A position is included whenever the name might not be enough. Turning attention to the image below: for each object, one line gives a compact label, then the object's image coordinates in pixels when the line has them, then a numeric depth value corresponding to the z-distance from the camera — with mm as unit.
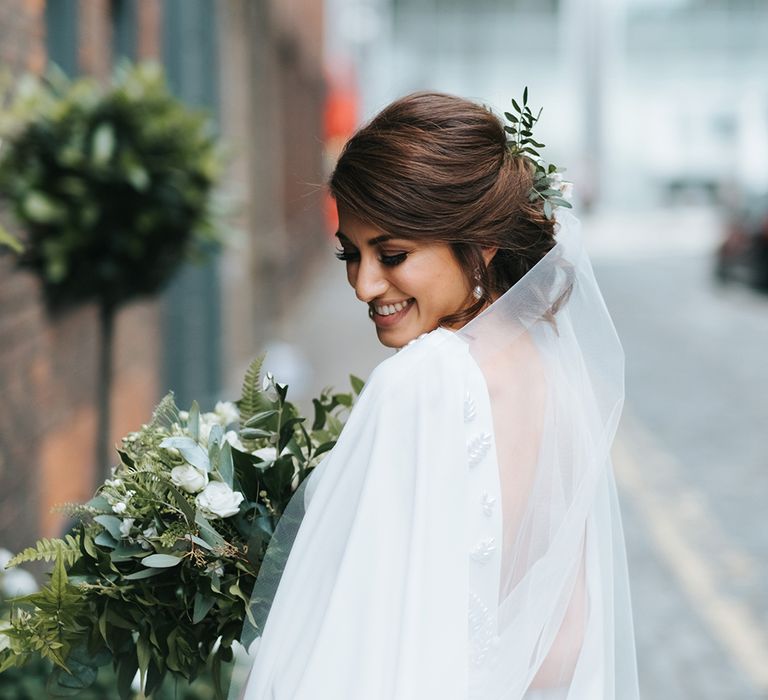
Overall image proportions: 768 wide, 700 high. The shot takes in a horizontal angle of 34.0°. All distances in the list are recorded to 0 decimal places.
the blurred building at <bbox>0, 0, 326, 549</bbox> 4629
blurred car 19688
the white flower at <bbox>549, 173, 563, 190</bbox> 2164
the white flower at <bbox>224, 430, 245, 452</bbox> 2281
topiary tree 4605
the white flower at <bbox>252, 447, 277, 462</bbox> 2250
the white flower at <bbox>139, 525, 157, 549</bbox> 2105
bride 1783
